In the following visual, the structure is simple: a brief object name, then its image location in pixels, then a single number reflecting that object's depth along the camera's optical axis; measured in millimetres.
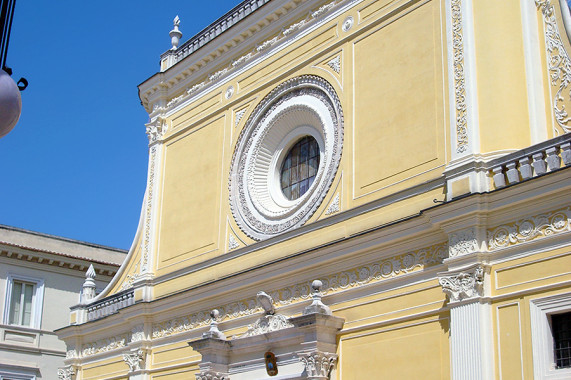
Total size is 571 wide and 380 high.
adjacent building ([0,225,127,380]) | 23906
